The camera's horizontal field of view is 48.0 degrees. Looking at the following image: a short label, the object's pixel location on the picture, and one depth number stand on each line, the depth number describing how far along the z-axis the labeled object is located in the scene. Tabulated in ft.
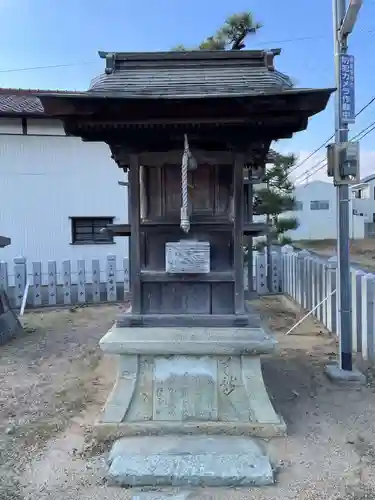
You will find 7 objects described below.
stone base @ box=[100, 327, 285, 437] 11.74
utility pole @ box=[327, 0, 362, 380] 15.03
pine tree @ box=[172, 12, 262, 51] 32.22
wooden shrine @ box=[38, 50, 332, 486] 10.60
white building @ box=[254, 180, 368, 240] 117.08
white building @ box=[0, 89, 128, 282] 41.39
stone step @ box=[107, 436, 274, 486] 9.55
